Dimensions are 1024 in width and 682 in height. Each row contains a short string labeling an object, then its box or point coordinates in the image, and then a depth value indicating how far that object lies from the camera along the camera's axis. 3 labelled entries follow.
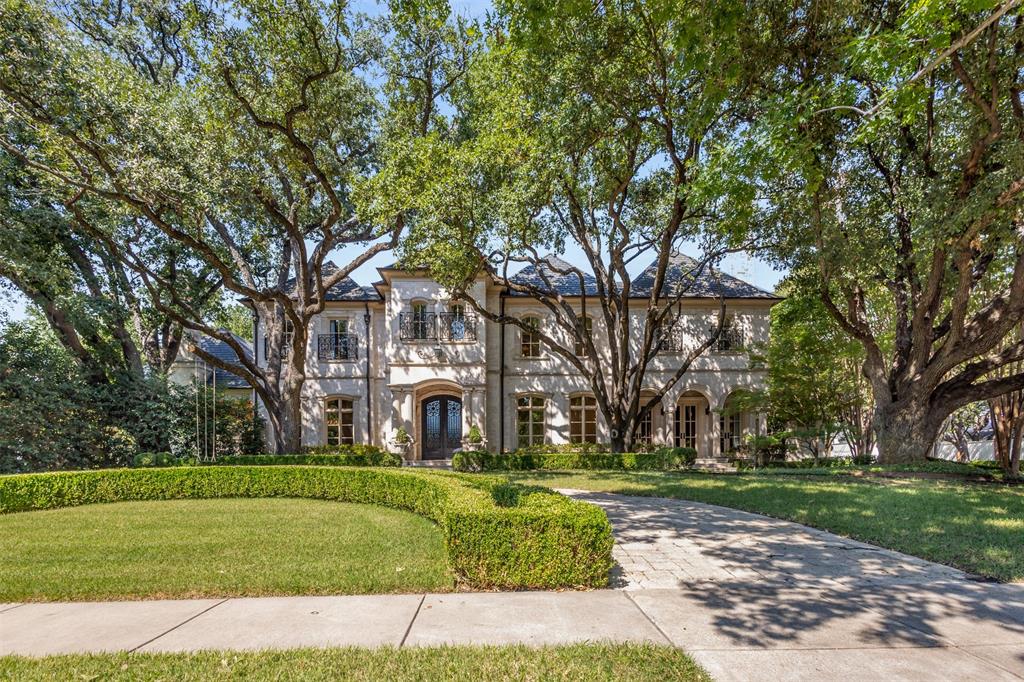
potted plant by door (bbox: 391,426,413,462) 19.30
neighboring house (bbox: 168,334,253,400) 21.02
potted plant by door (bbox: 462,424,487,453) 19.12
